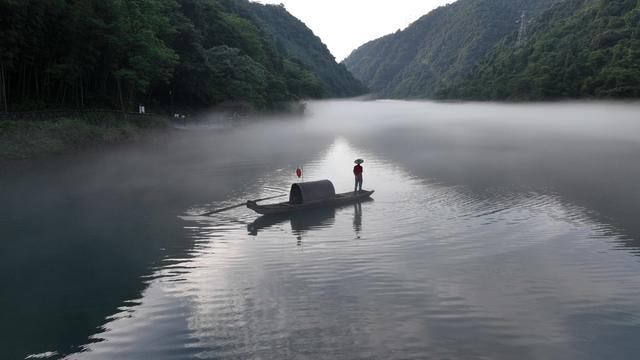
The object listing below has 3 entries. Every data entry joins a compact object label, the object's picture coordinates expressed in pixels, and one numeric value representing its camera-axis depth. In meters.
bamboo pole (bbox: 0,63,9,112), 50.07
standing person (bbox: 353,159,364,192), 29.75
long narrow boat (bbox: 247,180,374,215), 25.00
